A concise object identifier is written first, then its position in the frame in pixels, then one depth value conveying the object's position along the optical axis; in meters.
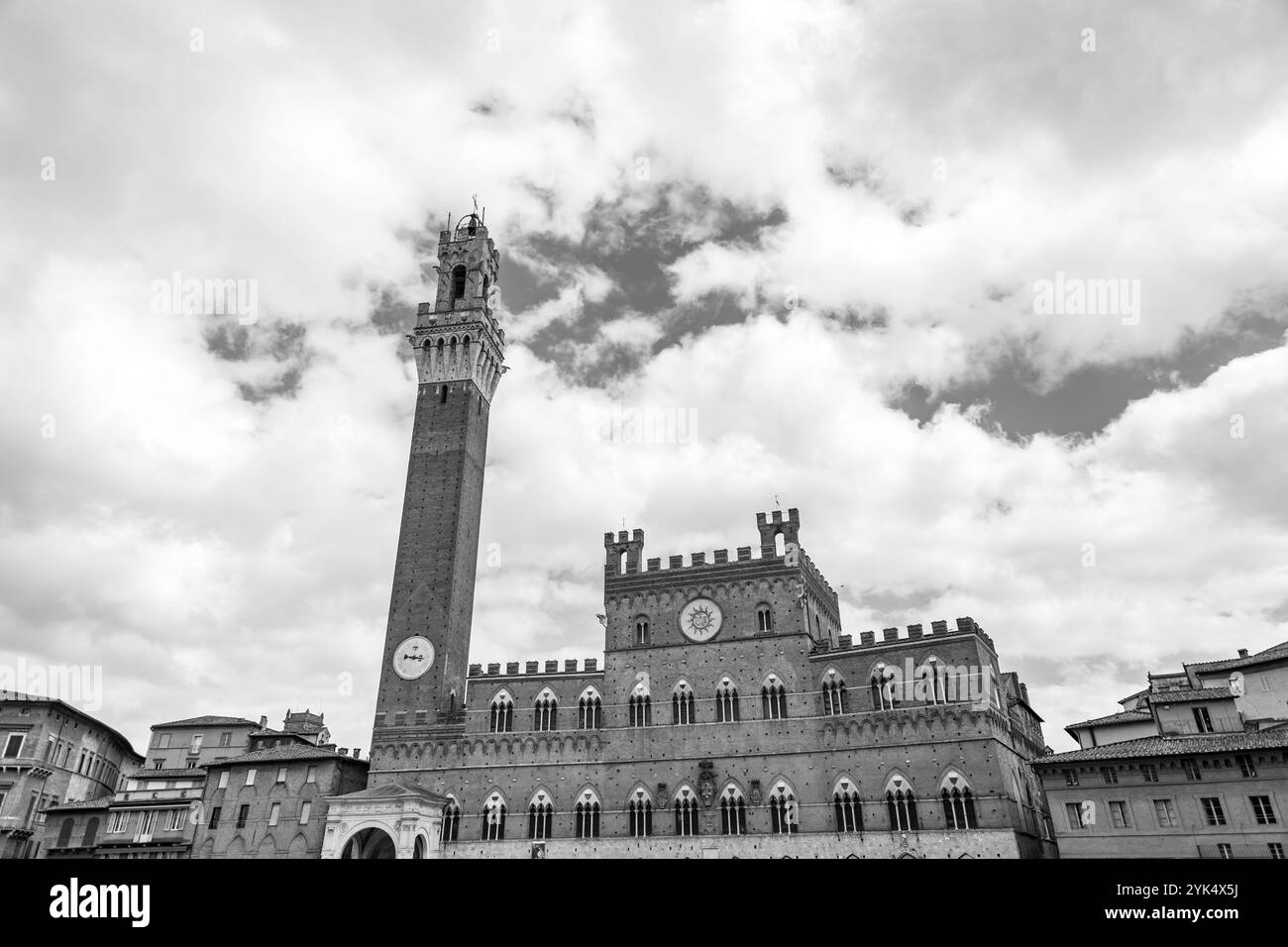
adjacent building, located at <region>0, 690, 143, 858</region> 48.38
